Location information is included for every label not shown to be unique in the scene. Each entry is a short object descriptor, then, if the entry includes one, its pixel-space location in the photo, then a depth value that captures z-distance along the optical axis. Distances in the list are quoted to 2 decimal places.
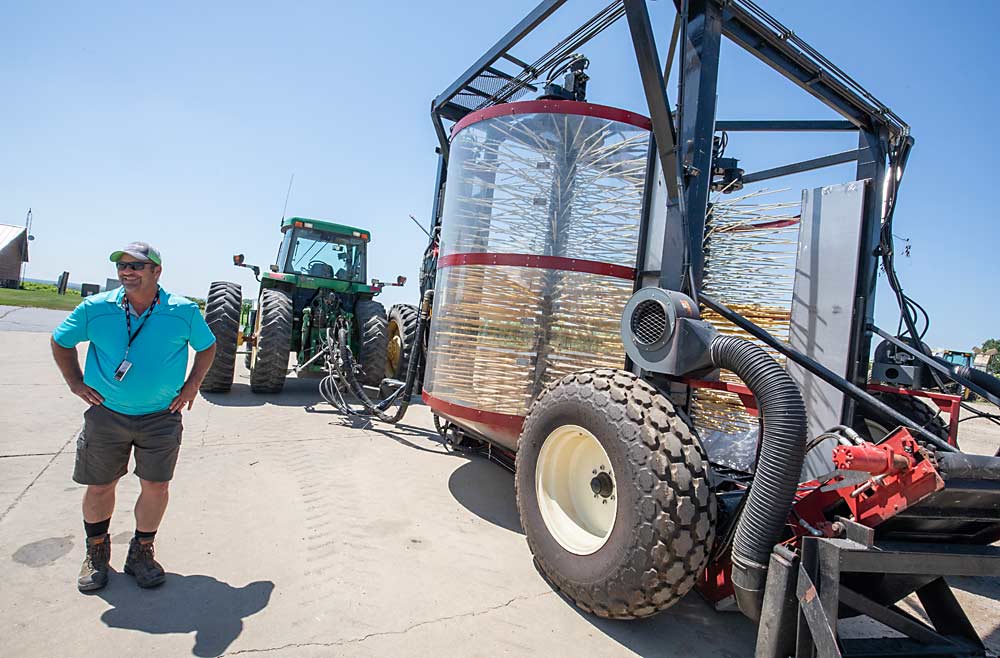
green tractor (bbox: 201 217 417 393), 6.80
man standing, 2.43
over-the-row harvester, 1.88
